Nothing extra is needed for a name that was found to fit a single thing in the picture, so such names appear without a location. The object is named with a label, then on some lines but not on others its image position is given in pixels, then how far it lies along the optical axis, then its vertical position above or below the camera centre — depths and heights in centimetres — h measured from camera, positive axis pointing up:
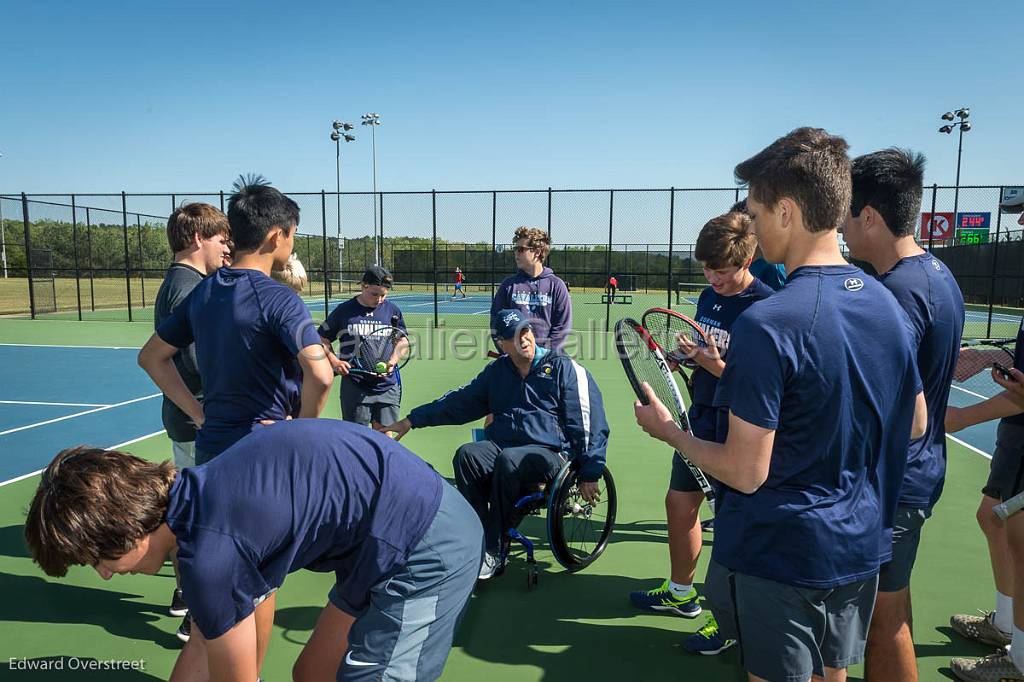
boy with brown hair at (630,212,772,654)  298 -61
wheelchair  351 -149
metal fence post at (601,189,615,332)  1620 +164
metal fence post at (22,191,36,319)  1759 +41
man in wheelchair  360 -92
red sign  1788 +164
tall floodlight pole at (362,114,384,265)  4150 +957
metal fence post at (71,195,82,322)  1808 +106
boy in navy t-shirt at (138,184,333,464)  226 -27
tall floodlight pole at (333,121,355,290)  3888 +813
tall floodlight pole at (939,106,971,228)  3731 +920
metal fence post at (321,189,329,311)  1677 +134
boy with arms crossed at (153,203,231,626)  312 -2
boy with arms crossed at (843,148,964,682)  198 -16
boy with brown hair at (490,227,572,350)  593 -25
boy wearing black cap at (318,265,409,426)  511 -60
